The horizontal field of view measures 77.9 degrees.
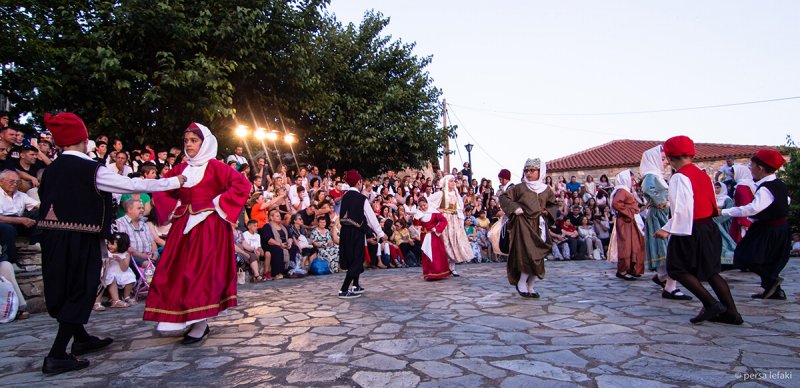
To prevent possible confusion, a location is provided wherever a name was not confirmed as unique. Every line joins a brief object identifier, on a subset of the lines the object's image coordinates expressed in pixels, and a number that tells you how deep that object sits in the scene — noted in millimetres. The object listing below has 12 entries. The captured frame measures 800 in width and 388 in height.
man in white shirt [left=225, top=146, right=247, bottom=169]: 12320
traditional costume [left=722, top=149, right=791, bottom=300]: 6059
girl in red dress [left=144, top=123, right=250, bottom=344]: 4590
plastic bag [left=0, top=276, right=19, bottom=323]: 6011
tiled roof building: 30422
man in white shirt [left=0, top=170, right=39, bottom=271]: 6516
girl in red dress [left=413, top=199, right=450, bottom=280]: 9398
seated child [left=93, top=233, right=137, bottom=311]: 7121
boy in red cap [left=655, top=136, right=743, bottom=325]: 5010
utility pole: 24047
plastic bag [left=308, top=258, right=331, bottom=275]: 11609
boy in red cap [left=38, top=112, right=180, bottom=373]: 3924
